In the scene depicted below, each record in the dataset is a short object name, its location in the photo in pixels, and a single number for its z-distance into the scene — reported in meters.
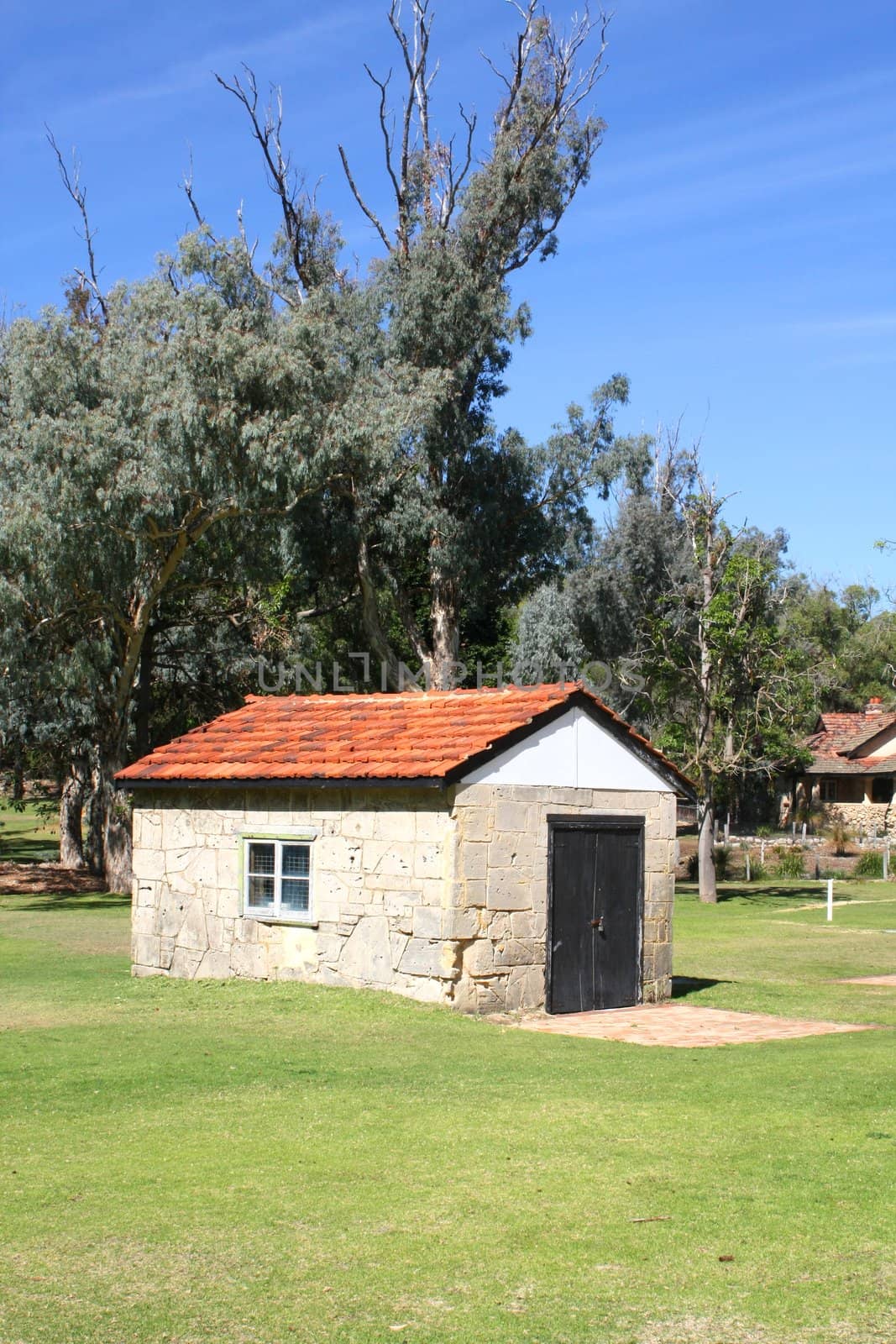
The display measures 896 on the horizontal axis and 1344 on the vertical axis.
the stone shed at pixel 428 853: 14.59
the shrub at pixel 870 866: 41.81
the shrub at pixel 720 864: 43.56
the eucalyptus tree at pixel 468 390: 38.25
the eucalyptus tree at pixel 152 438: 28.91
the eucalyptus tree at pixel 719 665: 36.81
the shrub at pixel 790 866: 42.56
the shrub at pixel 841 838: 47.81
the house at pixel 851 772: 60.12
